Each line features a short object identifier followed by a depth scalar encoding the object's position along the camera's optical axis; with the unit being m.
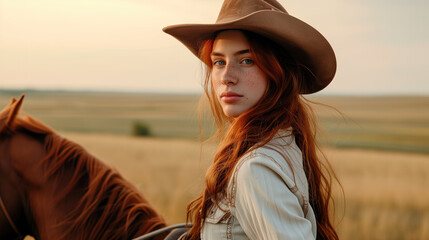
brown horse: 2.34
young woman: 1.58
